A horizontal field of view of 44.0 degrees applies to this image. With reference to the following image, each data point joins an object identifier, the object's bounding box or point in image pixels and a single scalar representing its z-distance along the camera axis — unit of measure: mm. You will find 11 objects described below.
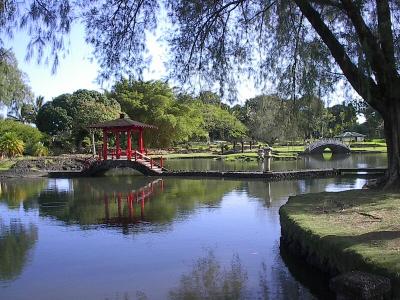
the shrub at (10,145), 35844
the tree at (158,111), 49031
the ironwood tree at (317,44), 10016
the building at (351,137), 65250
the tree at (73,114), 42219
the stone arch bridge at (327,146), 49406
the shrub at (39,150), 38688
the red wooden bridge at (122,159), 27766
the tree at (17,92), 30672
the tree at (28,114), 57997
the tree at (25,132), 39219
